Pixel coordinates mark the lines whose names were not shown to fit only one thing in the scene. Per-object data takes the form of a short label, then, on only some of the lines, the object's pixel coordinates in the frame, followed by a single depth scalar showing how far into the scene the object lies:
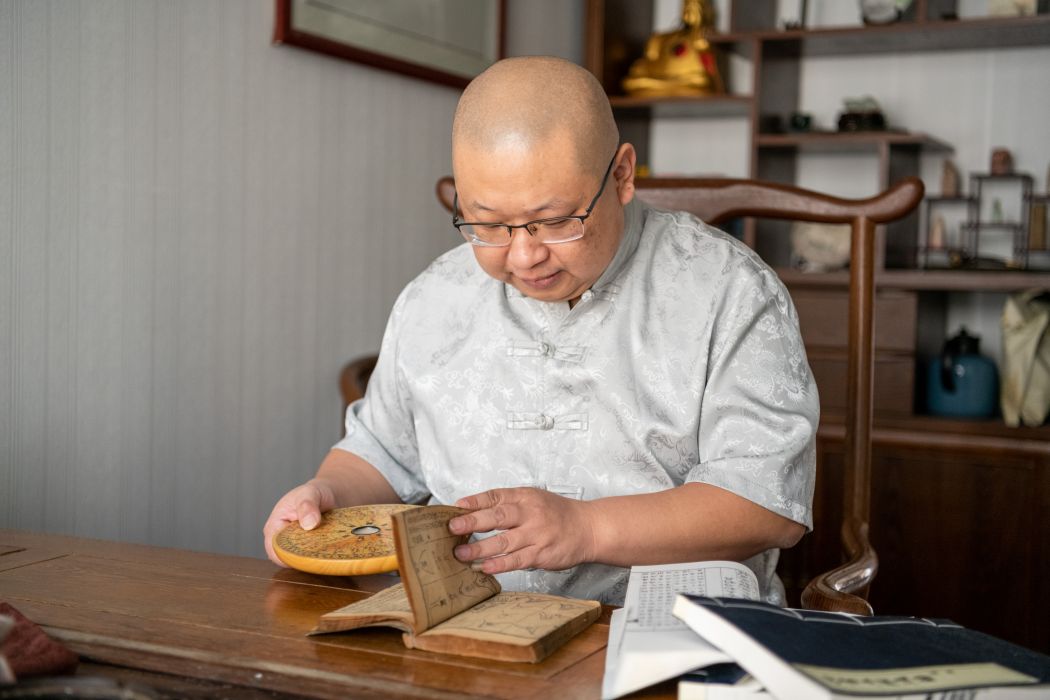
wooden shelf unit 2.68
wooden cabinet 2.66
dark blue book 0.77
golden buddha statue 3.34
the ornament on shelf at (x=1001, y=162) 3.08
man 1.28
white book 0.85
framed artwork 2.39
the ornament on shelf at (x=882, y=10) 3.07
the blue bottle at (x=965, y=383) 2.92
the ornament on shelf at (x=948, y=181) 3.14
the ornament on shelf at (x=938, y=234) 3.12
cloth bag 2.74
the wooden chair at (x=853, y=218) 1.67
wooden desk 0.90
